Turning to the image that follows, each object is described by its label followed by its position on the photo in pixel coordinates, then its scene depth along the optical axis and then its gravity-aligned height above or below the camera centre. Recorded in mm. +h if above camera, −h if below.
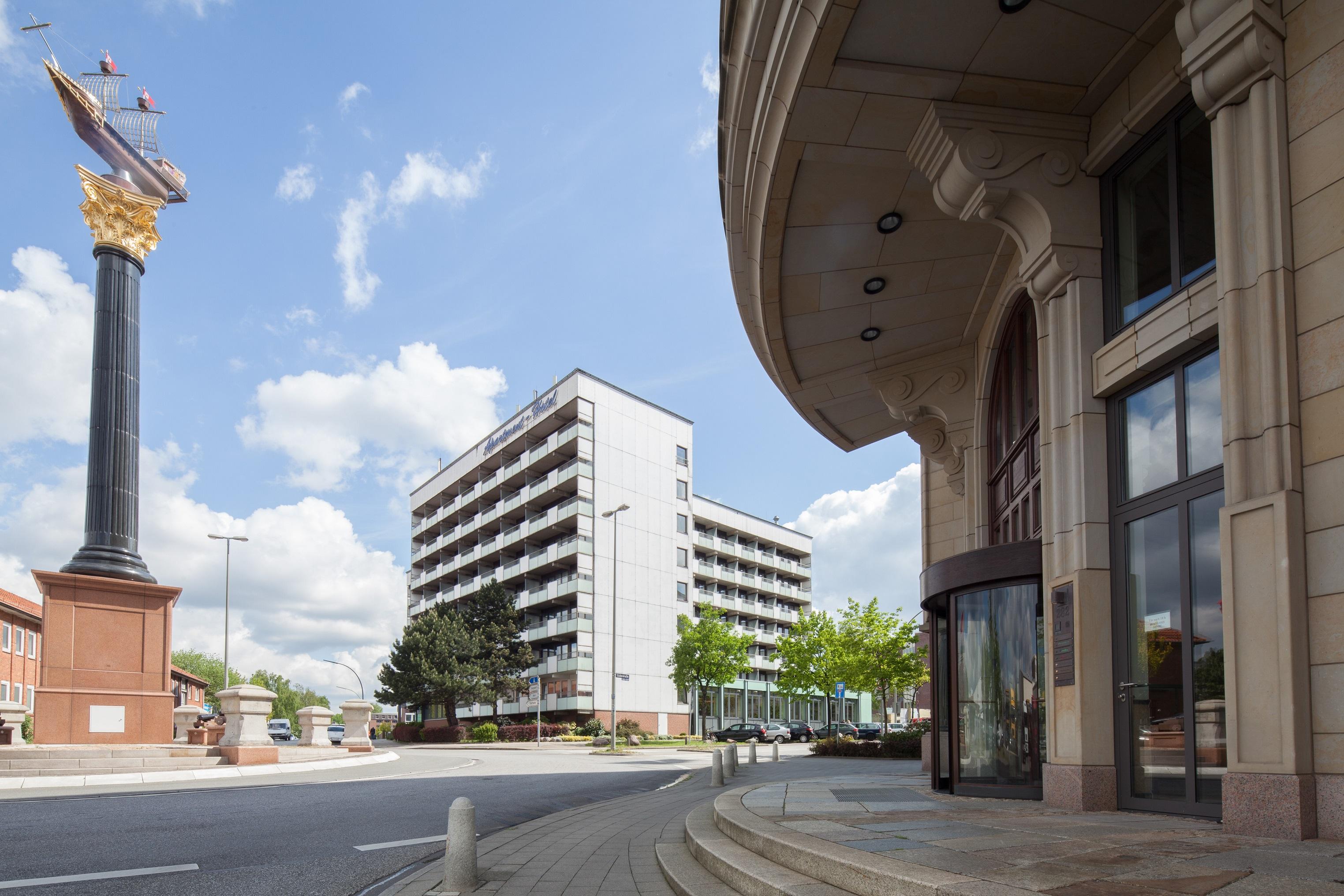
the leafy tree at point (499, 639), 62125 -3941
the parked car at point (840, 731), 47281 -8025
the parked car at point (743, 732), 54812 -8642
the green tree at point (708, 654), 61094 -4681
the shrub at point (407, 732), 63219 -9881
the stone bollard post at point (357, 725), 30984 -4651
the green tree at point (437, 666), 59906 -5334
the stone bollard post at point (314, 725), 29500 -4366
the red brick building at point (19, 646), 59531 -4393
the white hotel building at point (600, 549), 64188 +2043
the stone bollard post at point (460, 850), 7184 -1979
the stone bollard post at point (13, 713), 24938 -3647
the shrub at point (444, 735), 59438 -9428
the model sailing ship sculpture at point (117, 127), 29375 +13636
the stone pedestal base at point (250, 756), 22484 -4044
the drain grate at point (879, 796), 10273 -2363
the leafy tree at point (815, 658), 53062 -4335
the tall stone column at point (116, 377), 26125 +5477
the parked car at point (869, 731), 39969 -8739
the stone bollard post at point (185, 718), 33250 -4714
